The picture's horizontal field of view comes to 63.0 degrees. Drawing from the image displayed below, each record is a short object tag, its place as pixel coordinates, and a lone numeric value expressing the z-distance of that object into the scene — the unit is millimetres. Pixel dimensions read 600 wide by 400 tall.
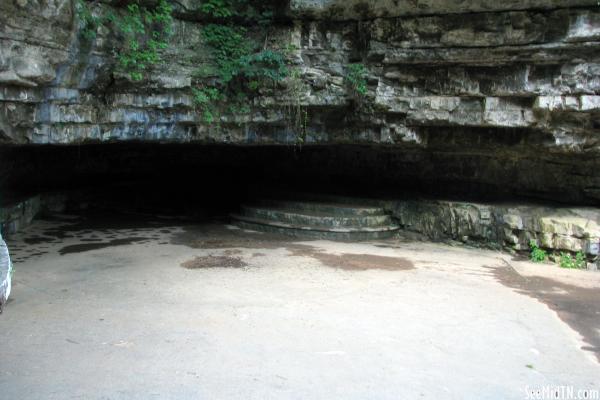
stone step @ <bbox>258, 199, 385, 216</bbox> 11469
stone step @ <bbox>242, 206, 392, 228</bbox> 11109
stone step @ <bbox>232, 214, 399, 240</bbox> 10906
